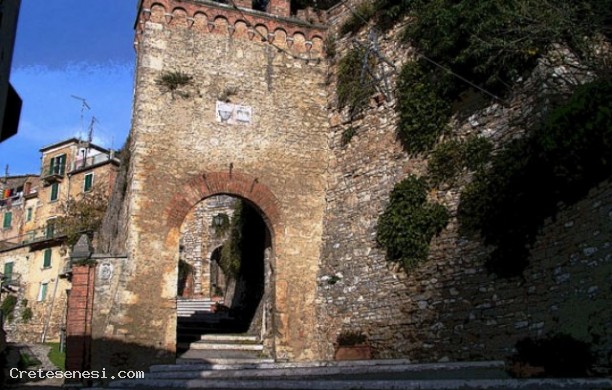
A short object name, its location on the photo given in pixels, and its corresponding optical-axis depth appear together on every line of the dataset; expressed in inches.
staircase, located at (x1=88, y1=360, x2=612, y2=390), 244.8
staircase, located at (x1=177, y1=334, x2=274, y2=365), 453.4
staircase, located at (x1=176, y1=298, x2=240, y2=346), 525.0
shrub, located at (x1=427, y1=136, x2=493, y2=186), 397.4
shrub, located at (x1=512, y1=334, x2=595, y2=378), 275.3
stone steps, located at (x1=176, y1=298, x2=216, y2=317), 767.7
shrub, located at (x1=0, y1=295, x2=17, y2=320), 1469.0
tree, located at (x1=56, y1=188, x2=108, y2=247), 1354.6
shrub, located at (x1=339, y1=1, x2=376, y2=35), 523.2
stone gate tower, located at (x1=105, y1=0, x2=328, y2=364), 463.2
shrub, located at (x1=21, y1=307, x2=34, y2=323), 1450.5
